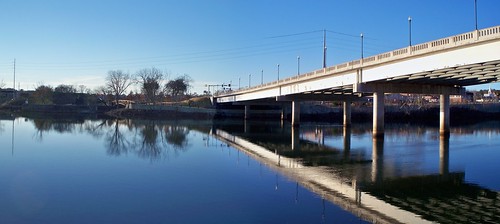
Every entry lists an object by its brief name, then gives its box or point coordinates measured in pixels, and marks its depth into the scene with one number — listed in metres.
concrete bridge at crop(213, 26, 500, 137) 28.11
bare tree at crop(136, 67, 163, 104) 130.00
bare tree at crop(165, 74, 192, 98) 146.21
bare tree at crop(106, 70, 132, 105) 131.62
